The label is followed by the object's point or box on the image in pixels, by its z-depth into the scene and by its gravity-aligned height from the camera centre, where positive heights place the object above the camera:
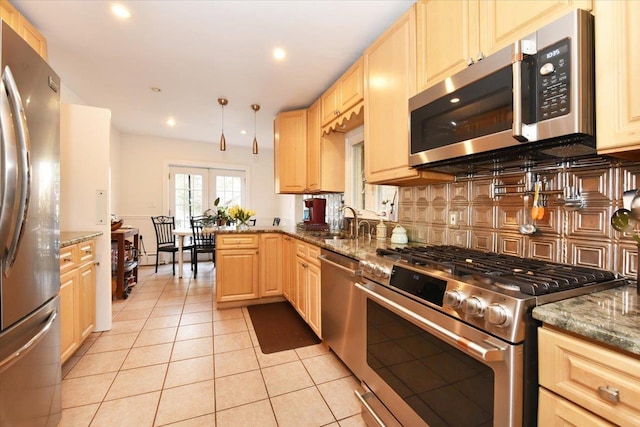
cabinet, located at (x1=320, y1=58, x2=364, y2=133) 2.31 +1.06
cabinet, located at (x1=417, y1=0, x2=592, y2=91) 1.06 +0.82
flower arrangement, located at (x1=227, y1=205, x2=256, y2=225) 3.61 -0.01
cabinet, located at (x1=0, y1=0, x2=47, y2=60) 1.73 +1.30
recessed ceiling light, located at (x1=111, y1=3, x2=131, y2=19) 1.88 +1.42
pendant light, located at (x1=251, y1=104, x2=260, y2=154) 3.41 +1.44
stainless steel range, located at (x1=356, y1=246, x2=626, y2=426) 0.80 -0.42
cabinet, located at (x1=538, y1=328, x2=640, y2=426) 0.61 -0.42
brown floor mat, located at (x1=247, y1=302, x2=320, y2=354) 2.31 -1.09
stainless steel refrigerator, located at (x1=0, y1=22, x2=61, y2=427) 1.00 -0.09
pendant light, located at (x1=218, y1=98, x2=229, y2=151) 3.31 +1.45
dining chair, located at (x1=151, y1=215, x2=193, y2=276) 4.90 -0.31
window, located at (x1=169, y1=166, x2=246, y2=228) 5.62 +0.53
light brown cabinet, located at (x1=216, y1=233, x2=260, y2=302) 3.07 -0.61
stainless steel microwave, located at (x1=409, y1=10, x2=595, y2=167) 0.92 +0.45
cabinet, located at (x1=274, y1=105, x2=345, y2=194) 3.12 +0.71
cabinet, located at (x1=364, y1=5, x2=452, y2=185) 1.67 +0.73
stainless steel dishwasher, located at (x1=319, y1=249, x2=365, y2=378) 1.67 -0.65
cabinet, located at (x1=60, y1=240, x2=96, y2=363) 1.85 -0.60
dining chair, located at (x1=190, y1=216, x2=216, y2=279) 4.52 -0.47
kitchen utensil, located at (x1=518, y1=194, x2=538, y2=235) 1.34 -0.07
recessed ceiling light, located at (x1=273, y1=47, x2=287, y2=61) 2.38 +1.42
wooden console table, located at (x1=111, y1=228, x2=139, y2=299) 3.33 -0.63
